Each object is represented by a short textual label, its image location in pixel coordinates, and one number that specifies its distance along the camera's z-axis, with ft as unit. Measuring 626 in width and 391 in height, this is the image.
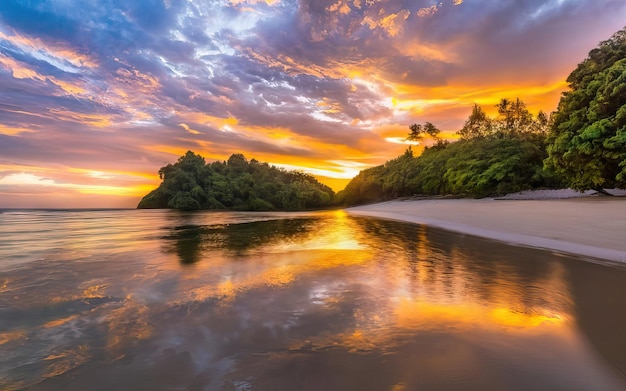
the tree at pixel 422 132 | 203.00
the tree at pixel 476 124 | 159.94
